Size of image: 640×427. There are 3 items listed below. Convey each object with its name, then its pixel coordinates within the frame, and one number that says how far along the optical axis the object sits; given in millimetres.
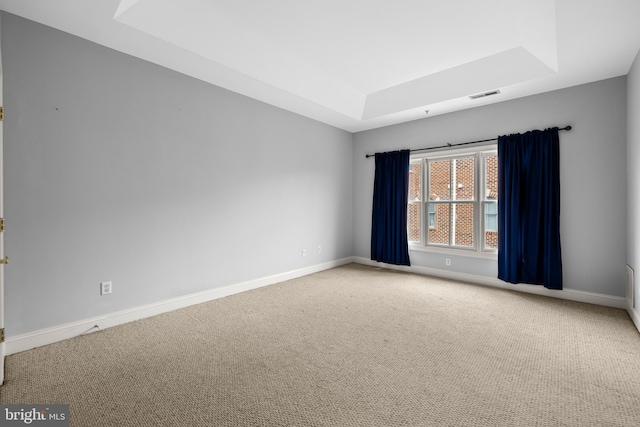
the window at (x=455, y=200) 4469
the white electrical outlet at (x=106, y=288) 2832
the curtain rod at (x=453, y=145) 4330
